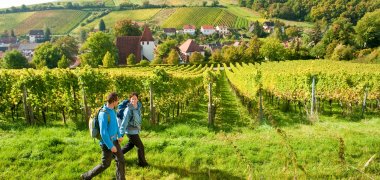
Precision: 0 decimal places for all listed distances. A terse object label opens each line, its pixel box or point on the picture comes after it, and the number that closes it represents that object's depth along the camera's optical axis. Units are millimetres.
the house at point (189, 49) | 83088
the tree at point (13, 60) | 60938
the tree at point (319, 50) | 70562
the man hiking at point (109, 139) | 5309
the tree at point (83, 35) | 111562
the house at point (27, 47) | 108412
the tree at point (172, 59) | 63125
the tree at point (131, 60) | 63844
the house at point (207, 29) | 126875
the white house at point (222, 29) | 126025
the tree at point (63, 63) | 55066
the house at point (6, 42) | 119025
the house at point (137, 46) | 73062
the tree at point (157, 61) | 64812
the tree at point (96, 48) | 60906
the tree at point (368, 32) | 69125
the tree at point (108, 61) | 54500
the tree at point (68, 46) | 75812
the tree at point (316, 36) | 84812
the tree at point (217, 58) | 68438
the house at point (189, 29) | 125394
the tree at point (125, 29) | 84000
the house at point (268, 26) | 127562
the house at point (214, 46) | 101975
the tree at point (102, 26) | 121338
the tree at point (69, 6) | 152562
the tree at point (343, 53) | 61156
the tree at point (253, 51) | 70312
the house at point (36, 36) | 122069
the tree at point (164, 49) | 72100
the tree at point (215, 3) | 157875
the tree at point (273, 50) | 69625
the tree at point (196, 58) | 66875
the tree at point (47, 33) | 120612
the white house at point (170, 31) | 121062
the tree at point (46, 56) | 60781
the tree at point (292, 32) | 112875
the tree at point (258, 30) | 117000
